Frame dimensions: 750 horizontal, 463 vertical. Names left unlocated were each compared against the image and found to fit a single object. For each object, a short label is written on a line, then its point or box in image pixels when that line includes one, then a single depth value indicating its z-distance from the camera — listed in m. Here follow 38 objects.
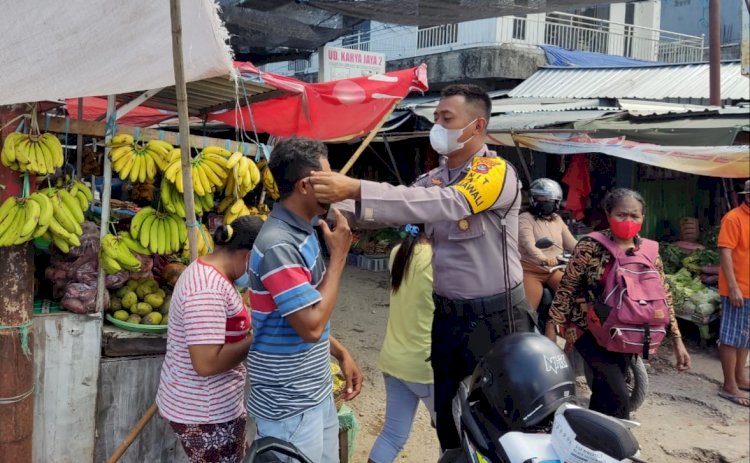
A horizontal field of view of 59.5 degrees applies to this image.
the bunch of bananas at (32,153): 2.91
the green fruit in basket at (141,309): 3.43
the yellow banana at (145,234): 3.30
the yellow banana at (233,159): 3.46
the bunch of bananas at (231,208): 3.67
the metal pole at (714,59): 9.08
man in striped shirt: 1.96
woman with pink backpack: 3.36
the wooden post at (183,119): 2.35
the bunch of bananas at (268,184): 3.96
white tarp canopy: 2.52
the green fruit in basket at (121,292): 3.49
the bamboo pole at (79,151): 3.70
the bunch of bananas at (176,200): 3.35
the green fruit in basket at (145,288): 3.54
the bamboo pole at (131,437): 2.92
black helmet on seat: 1.72
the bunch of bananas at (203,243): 3.42
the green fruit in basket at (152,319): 3.38
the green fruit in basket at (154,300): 3.50
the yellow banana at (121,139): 3.23
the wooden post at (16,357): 2.91
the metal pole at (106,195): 3.21
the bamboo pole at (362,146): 3.46
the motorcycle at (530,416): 1.44
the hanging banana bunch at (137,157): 3.23
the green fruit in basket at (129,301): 3.44
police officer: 2.35
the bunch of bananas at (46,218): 2.89
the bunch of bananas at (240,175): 3.50
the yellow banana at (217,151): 3.53
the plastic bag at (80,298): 3.17
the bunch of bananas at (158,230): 3.32
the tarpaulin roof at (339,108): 5.42
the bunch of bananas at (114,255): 3.18
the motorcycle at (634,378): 3.61
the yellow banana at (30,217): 2.86
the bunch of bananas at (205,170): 3.28
